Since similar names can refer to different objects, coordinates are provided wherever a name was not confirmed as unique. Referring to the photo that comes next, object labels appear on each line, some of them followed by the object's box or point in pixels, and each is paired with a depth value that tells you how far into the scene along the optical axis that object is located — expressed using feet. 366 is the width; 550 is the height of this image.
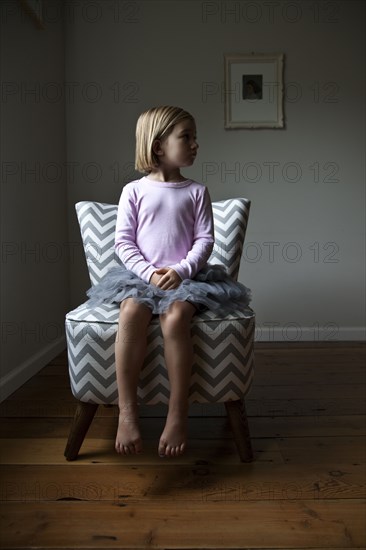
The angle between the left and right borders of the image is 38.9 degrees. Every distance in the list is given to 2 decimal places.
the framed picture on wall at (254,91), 9.51
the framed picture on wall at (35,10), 7.23
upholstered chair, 4.63
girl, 4.43
